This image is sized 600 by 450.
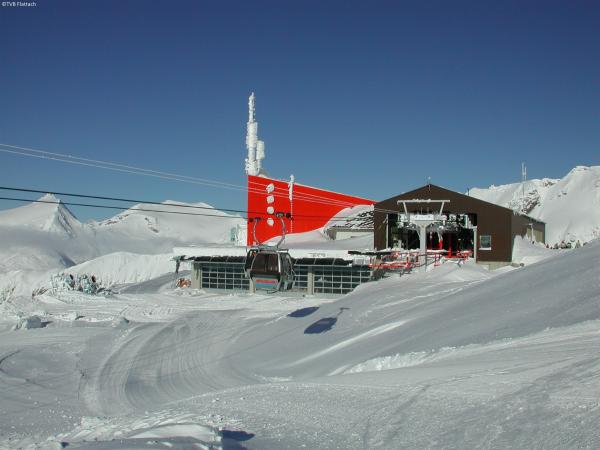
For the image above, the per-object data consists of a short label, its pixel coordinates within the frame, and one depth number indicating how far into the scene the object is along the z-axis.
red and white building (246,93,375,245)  41.39
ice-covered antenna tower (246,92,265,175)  44.22
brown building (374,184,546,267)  31.58
